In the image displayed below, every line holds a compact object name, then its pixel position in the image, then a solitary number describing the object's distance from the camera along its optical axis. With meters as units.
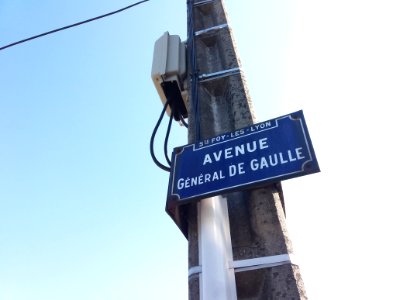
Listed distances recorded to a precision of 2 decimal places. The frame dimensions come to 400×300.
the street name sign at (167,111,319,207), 1.35
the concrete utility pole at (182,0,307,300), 1.16
